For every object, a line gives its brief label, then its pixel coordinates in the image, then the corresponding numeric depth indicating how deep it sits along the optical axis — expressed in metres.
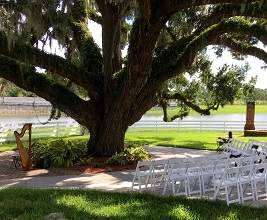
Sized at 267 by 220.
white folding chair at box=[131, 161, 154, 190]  5.87
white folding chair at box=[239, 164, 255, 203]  5.25
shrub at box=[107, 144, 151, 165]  8.84
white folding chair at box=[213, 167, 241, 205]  5.17
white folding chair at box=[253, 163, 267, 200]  5.49
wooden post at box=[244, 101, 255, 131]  17.10
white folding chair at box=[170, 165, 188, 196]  5.54
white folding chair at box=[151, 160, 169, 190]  5.89
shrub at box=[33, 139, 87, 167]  8.78
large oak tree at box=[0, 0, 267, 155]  7.65
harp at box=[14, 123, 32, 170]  8.41
